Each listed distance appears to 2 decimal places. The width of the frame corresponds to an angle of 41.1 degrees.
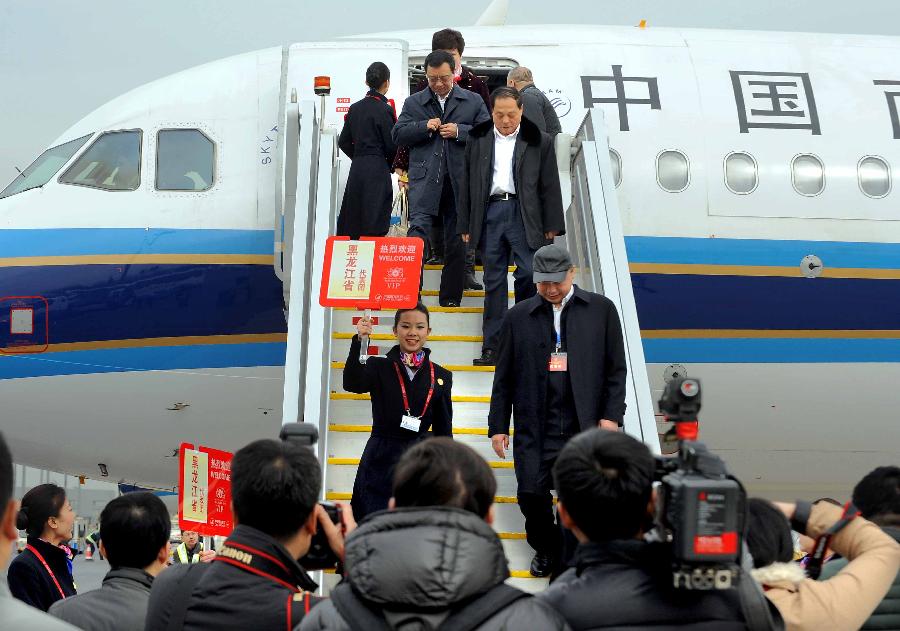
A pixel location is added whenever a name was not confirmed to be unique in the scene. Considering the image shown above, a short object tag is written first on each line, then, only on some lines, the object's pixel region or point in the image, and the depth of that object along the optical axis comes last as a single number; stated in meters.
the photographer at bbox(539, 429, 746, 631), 2.88
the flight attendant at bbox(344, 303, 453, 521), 6.39
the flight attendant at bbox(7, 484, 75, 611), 5.83
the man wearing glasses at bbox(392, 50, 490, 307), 8.69
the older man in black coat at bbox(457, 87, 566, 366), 7.92
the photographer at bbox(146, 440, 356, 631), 3.18
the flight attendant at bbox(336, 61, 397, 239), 8.89
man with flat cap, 6.31
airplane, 9.84
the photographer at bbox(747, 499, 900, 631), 3.14
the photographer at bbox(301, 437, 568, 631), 2.66
